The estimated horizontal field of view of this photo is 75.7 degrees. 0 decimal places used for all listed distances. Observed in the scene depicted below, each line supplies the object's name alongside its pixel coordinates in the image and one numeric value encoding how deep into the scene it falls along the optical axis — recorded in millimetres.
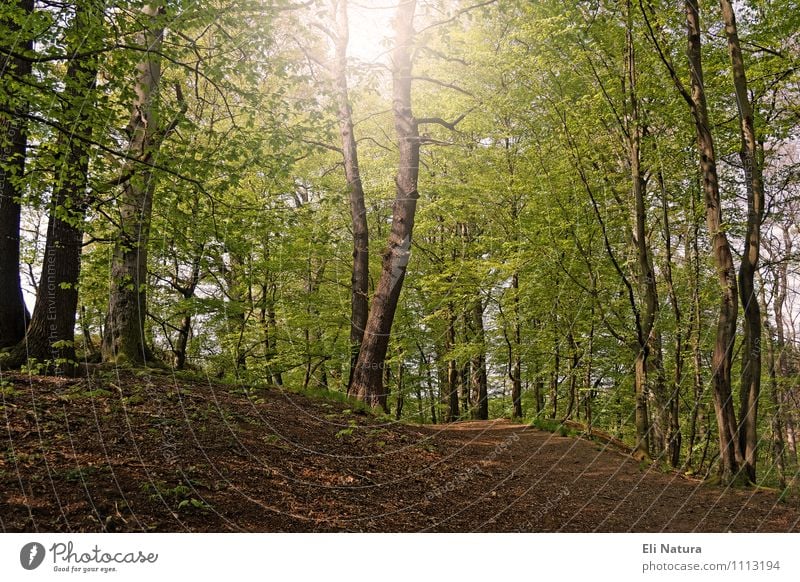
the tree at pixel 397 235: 6555
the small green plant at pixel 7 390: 4788
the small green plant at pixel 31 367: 5348
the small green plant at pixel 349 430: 5842
